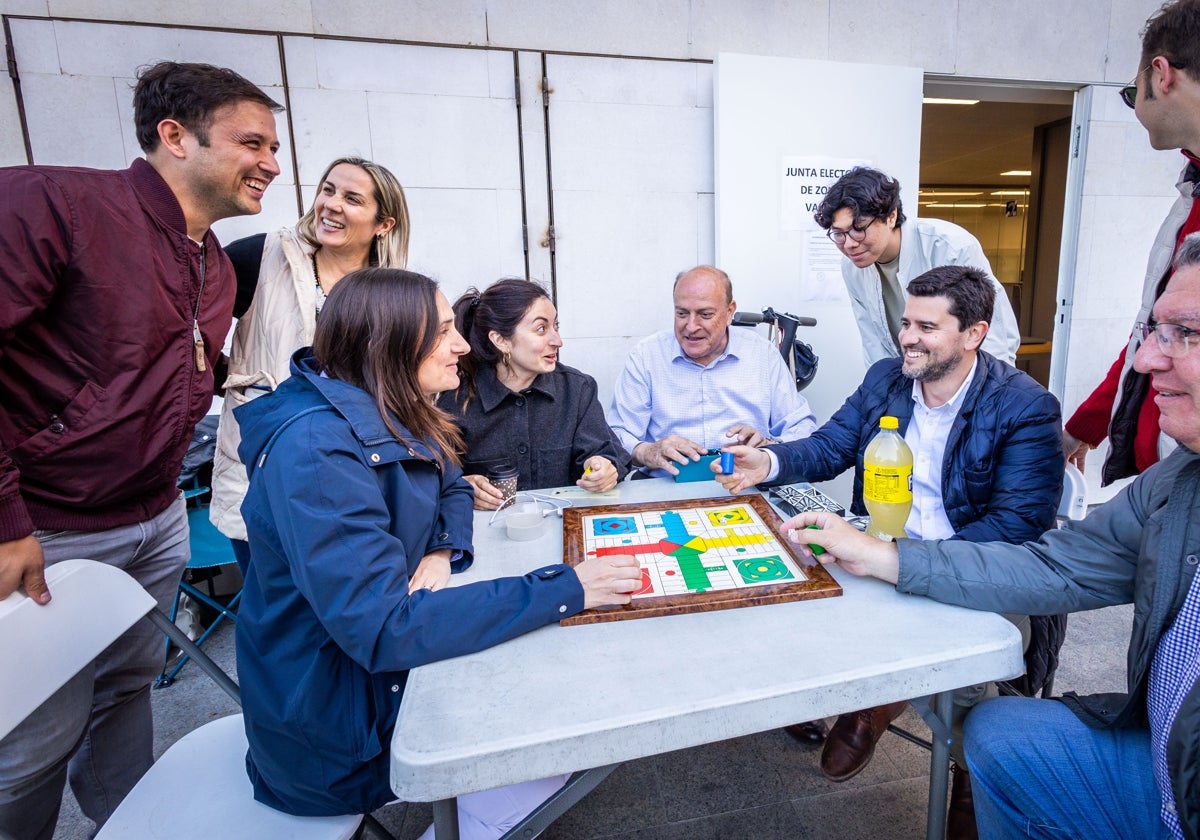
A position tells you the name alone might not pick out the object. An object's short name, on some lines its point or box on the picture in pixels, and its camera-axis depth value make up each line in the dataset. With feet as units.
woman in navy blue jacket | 3.41
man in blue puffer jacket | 5.41
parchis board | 3.89
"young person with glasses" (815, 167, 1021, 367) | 8.02
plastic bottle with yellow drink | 4.92
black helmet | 10.13
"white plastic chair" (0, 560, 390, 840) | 3.72
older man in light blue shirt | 8.51
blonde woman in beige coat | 6.38
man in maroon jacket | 4.28
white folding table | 2.85
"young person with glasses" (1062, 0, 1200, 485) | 5.12
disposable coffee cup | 5.96
